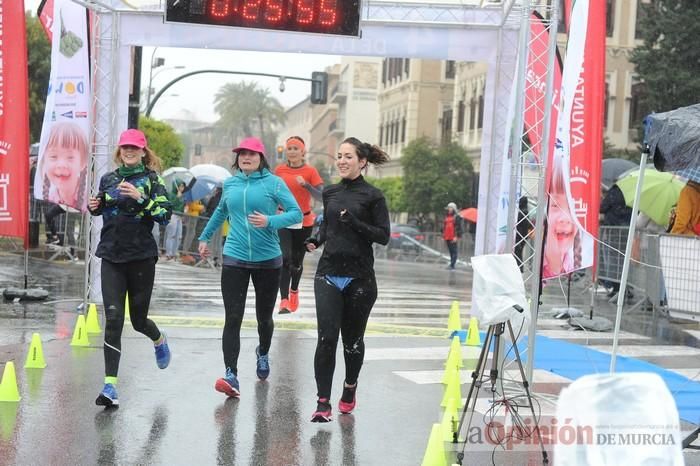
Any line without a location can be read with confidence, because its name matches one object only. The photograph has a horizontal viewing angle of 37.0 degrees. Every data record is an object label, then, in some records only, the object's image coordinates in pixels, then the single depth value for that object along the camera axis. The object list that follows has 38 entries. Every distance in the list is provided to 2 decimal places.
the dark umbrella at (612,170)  25.77
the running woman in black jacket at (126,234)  7.70
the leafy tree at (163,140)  35.31
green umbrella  18.06
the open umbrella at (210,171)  29.38
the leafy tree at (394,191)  53.47
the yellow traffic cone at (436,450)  5.76
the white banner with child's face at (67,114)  13.01
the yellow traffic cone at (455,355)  8.83
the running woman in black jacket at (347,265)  7.37
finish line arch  13.17
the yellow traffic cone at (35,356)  9.09
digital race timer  12.27
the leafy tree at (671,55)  37.88
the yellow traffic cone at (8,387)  7.56
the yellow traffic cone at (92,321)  11.56
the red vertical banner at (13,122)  12.64
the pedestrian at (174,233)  24.16
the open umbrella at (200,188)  26.73
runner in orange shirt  11.05
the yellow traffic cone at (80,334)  10.52
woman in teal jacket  8.12
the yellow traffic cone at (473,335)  11.94
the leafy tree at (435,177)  49.19
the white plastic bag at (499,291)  6.61
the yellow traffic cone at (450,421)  6.69
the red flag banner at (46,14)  13.92
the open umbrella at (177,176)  25.89
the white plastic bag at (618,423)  3.52
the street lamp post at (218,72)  35.95
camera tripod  6.62
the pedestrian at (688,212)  14.30
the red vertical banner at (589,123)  11.39
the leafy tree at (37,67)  44.00
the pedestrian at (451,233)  31.44
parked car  40.62
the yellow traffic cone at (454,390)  7.78
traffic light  34.88
